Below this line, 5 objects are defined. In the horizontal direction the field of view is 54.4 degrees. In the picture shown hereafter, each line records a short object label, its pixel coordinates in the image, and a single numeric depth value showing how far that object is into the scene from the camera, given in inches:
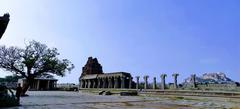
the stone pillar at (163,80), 1505.9
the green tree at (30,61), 1245.7
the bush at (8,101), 573.9
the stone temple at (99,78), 2028.5
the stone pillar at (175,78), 1455.2
